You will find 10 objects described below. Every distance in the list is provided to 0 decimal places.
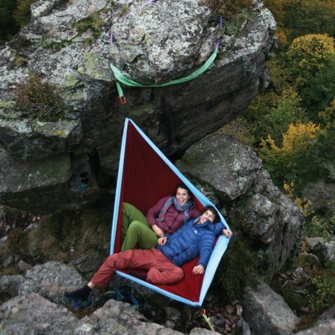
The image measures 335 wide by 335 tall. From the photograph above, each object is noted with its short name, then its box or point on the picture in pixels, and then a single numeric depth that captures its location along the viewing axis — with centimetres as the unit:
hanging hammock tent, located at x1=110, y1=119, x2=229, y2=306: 361
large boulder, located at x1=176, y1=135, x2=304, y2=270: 536
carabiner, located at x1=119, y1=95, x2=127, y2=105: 467
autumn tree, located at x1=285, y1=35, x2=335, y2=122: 1845
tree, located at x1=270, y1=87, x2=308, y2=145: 1686
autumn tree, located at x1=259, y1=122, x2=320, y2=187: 1434
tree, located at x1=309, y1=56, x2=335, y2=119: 1759
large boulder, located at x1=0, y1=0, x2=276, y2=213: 446
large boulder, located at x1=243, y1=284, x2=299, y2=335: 402
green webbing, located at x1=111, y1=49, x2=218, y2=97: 457
